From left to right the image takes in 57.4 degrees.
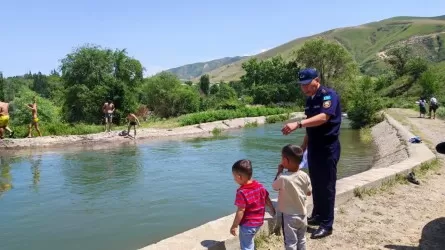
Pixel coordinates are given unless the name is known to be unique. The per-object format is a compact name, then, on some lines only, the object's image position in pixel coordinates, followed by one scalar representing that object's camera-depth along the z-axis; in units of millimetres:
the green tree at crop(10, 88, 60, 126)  25641
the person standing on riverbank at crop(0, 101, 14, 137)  17594
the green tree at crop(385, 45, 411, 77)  61219
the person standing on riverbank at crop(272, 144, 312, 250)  3955
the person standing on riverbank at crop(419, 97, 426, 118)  26531
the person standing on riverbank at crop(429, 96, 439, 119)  25328
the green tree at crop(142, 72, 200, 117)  40844
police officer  4438
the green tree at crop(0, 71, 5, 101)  42756
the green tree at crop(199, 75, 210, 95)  69250
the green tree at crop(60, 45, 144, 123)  31172
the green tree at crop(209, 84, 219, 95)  63938
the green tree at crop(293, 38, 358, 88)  55000
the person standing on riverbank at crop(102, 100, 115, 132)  23403
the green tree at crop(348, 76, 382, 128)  27297
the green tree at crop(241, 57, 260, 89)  63188
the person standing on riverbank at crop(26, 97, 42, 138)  19558
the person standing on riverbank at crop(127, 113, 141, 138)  21312
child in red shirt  3725
